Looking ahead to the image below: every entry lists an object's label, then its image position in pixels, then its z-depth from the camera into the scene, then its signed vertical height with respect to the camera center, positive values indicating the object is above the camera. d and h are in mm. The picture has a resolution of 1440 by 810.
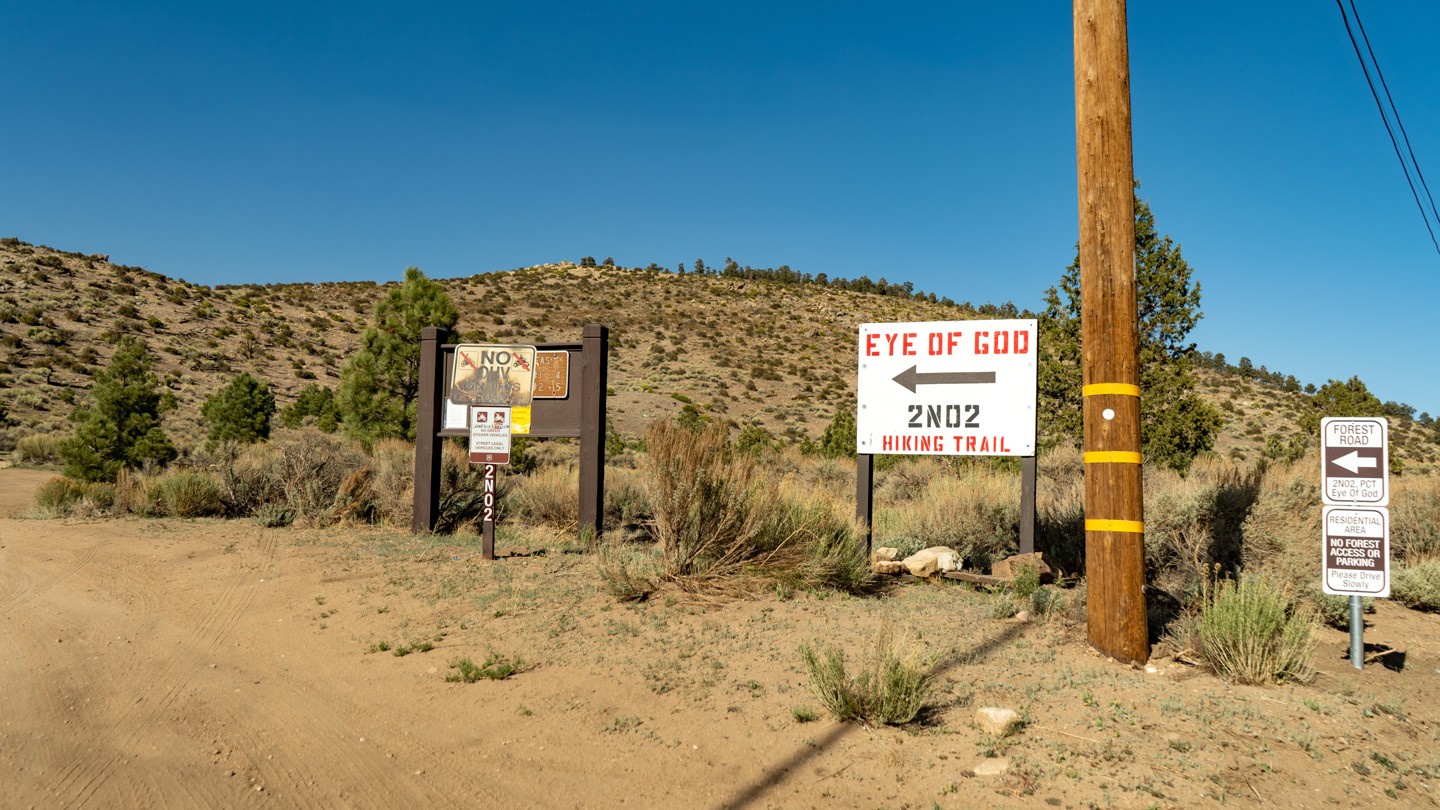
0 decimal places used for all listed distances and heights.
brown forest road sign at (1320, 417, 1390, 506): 6922 -38
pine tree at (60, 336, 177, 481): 16688 -76
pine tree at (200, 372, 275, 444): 26422 +453
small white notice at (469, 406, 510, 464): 11406 -31
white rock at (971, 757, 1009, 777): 4738 -1755
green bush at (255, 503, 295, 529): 14102 -1436
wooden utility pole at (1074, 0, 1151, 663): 6773 +882
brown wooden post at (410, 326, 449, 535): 13664 -123
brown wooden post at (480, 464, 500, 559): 11234 -1176
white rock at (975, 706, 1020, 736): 5242 -1664
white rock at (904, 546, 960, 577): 10391 -1397
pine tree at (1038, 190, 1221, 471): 17906 +1760
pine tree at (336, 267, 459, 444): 23156 +1574
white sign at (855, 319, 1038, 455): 10273 +686
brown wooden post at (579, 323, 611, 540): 12781 +199
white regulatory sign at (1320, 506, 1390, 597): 6859 -756
